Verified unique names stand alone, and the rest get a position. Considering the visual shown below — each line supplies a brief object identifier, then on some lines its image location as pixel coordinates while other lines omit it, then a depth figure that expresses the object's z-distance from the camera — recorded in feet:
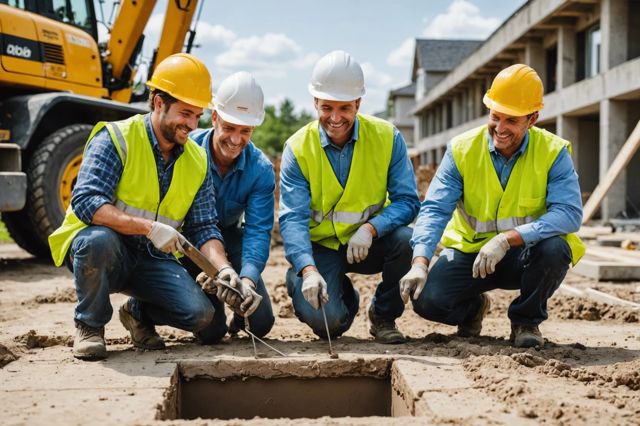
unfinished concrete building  42.34
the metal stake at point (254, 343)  11.94
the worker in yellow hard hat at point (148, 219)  11.55
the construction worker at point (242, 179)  13.12
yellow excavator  22.49
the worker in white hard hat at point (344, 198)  13.28
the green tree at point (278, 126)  203.00
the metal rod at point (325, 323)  11.99
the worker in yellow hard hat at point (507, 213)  12.53
